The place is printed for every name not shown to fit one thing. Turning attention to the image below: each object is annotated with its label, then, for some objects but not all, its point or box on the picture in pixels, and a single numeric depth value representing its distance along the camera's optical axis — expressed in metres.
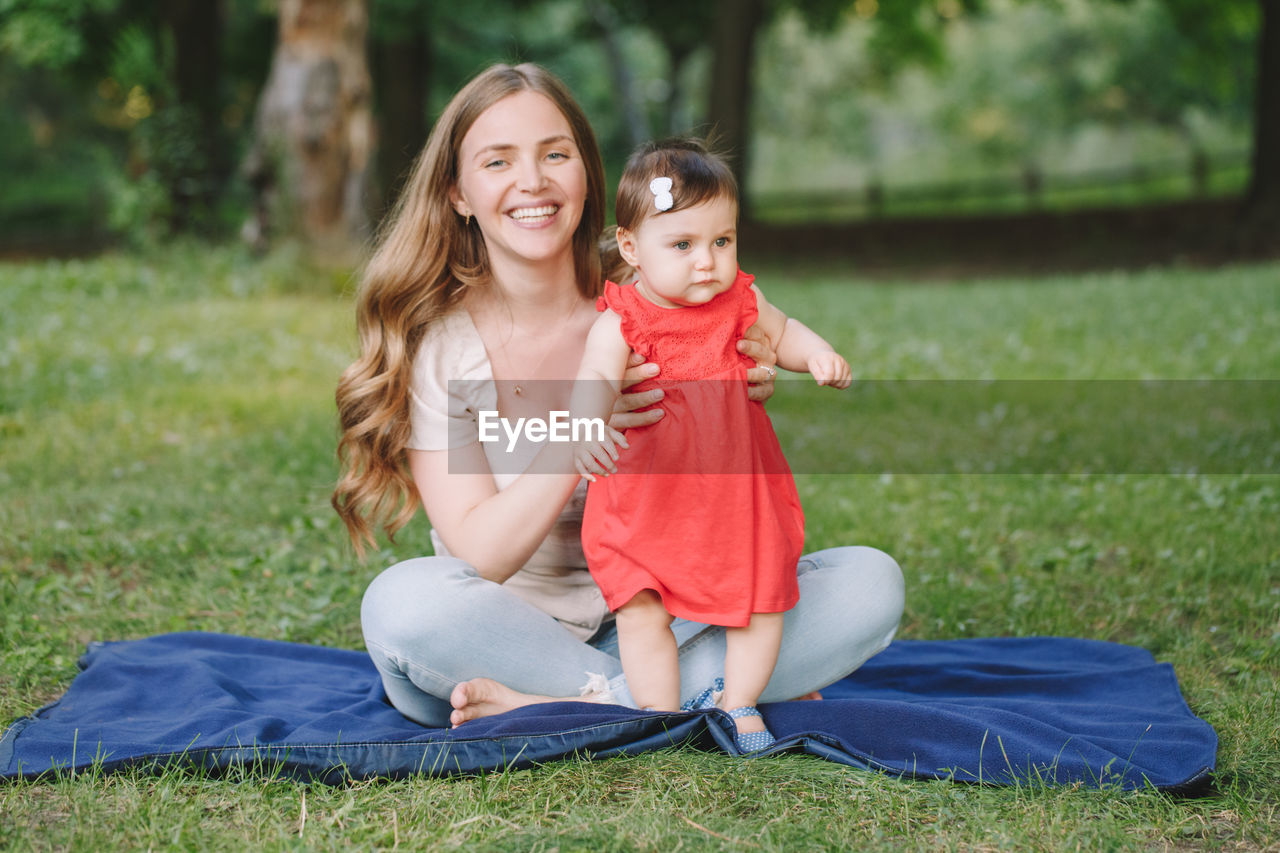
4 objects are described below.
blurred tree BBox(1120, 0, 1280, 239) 14.30
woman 2.84
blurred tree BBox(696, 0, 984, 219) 18.66
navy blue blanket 2.70
